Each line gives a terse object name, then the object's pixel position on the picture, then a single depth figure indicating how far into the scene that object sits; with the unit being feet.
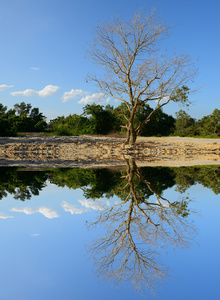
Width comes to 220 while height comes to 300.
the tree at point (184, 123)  102.17
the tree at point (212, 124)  98.84
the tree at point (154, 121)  72.59
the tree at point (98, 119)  61.05
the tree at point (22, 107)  160.94
